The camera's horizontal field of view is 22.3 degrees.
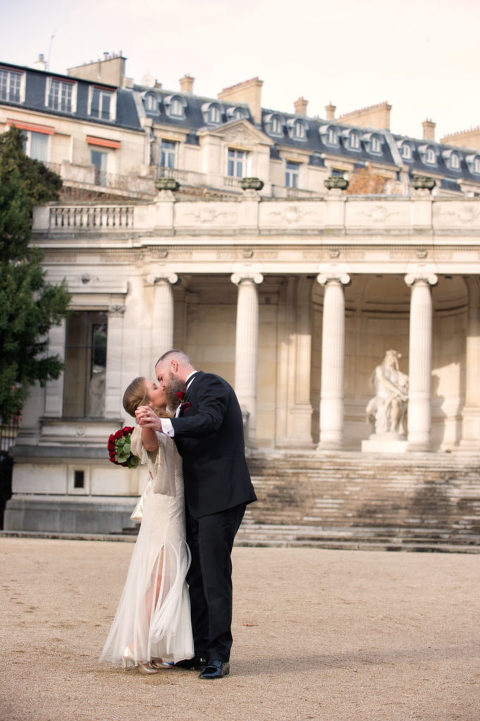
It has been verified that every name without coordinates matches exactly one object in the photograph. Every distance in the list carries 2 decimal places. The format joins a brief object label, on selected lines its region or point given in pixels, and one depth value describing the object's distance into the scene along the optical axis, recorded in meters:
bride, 9.08
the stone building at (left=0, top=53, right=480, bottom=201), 57.50
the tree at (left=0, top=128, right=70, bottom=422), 31.47
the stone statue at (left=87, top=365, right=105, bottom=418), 36.97
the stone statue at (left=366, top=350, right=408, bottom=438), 35.38
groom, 9.09
